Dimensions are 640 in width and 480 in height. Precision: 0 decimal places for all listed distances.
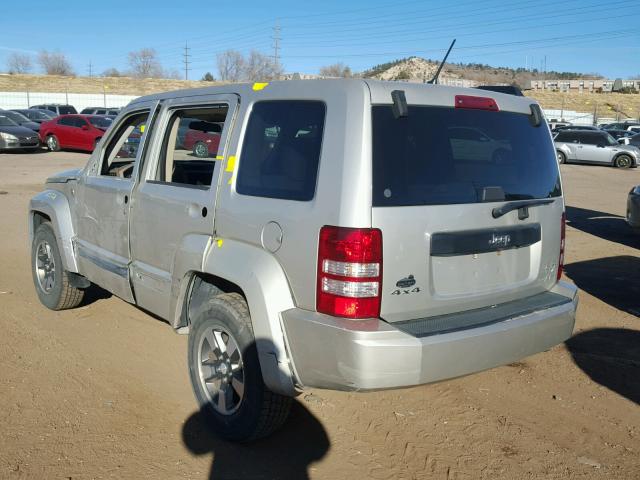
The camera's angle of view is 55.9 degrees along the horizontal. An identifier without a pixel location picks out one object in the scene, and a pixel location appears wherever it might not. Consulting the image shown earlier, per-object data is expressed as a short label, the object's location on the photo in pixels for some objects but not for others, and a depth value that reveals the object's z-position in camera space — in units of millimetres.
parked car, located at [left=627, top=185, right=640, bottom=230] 9062
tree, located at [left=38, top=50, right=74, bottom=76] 97062
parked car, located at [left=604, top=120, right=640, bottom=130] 39678
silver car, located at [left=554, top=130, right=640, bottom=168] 25781
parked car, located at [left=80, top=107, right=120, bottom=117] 33744
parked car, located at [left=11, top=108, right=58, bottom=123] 31214
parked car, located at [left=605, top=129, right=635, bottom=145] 30448
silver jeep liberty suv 2912
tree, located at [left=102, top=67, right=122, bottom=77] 98375
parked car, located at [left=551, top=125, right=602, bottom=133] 28278
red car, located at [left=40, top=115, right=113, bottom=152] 23844
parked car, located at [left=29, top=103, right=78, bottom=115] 35738
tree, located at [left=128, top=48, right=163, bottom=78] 88750
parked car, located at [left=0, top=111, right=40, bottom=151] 22844
